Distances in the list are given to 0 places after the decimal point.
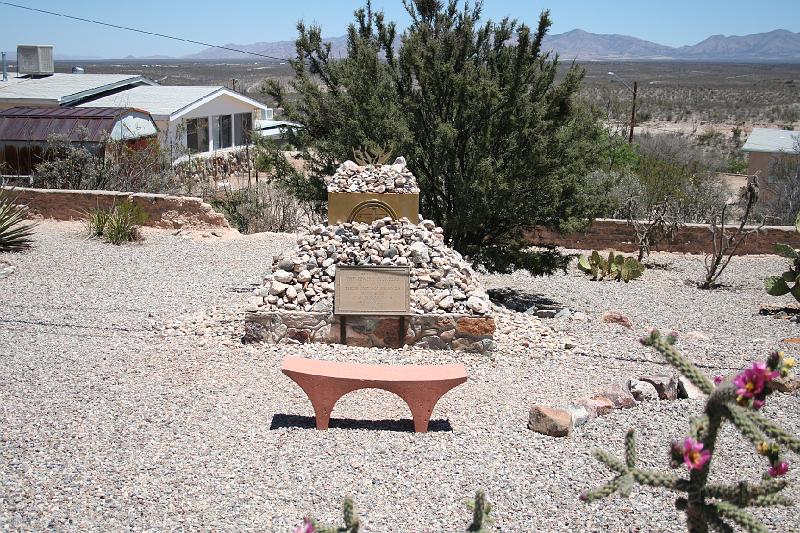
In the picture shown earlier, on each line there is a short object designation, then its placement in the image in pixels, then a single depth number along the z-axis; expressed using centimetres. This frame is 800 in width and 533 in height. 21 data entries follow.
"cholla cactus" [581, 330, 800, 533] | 308
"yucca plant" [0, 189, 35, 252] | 1291
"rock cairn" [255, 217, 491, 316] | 862
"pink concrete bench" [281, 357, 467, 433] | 632
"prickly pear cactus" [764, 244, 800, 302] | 1136
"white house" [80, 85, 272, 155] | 2633
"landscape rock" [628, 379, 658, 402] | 705
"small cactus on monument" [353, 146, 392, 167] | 989
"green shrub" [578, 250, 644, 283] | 1362
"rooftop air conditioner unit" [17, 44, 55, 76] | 2942
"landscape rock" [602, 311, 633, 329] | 1025
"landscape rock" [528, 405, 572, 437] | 623
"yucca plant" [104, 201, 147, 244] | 1407
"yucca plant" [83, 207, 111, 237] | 1443
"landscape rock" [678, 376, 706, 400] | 704
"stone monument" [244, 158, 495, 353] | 848
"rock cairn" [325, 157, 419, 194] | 937
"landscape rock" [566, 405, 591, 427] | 647
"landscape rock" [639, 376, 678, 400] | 708
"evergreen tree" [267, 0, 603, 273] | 1130
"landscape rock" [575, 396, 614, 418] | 668
